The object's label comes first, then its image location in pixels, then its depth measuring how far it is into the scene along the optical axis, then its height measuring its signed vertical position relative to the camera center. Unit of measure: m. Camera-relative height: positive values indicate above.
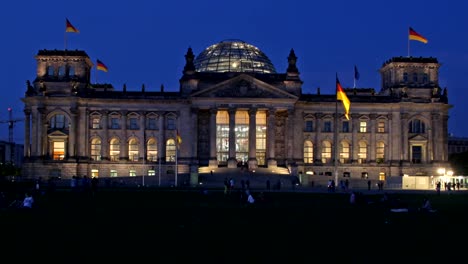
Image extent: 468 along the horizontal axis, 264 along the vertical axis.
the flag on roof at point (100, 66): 114.06 +15.75
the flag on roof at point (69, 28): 107.84 +20.83
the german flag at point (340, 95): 77.23 +7.70
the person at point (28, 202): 43.91 -2.72
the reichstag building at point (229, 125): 110.75 +6.04
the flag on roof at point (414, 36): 105.69 +19.38
